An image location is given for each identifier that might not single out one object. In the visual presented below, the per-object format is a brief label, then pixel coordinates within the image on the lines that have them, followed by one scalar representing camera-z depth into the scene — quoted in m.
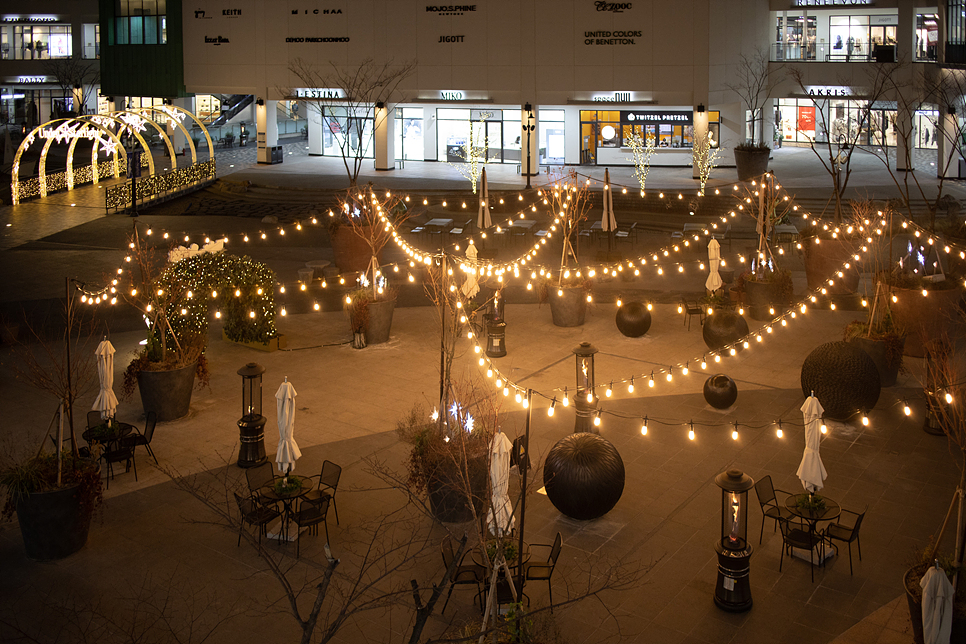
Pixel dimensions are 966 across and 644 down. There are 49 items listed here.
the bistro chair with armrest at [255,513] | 10.96
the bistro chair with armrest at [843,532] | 10.49
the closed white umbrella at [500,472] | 10.00
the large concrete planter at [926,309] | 16.89
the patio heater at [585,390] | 13.10
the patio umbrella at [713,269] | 18.27
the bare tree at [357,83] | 39.91
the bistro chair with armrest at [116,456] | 12.81
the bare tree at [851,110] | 37.16
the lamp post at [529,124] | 35.62
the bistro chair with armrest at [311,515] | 11.09
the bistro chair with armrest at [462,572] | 9.67
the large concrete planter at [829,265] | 20.69
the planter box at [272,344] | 18.20
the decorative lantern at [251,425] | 13.15
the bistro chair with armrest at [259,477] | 11.50
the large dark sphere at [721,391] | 14.98
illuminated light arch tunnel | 34.66
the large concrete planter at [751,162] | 35.38
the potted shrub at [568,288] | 19.31
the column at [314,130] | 45.31
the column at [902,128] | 35.62
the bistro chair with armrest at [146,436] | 13.10
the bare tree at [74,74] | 56.78
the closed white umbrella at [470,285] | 18.28
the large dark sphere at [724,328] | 17.42
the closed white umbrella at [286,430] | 11.67
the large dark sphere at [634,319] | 18.55
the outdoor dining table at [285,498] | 11.27
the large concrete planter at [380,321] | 18.28
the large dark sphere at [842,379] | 13.99
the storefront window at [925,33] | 39.17
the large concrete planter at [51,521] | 10.77
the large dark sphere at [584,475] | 11.33
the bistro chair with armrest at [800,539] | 10.45
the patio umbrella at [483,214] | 23.39
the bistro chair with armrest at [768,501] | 10.93
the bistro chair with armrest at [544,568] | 9.81
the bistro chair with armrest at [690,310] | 18.97
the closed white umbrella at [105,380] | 13.38
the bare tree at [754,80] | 38.50
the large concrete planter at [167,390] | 14.65
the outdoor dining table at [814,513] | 10.58
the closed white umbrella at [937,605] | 8.12
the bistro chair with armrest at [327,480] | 11.49
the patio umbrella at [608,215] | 22.48
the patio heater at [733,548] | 9.73
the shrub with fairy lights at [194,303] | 14.86
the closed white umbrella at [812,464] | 10.86
